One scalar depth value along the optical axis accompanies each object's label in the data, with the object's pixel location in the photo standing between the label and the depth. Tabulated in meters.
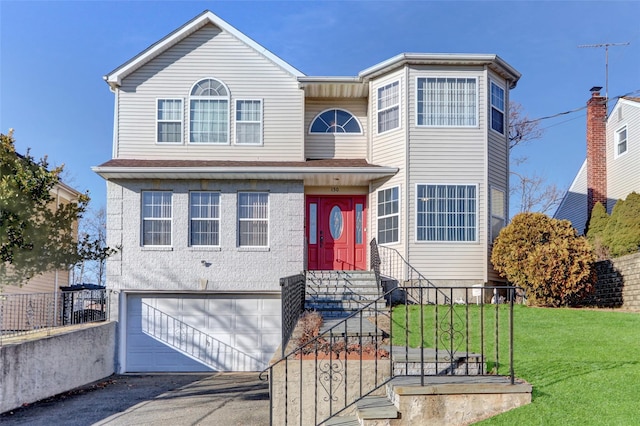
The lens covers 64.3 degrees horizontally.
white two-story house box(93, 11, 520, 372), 13.22
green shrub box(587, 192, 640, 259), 14.31
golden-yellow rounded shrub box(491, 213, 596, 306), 11.52
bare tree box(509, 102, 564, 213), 28.25
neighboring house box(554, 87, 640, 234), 17.67
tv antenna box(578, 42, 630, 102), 19.52
